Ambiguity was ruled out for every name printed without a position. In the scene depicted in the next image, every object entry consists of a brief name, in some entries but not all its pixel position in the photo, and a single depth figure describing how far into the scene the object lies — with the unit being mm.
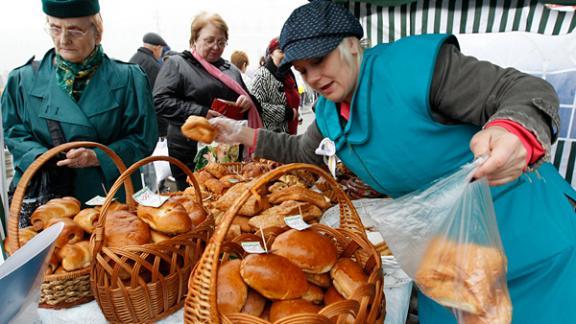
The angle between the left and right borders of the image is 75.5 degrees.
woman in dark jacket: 2924
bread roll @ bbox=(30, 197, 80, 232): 1200
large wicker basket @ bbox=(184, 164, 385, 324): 835
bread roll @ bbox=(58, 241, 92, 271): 1038
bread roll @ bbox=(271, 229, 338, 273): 1081
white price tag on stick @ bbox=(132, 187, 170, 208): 1140
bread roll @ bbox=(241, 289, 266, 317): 979
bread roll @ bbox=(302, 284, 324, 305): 1063
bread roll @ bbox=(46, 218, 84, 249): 1083
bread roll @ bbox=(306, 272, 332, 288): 1130
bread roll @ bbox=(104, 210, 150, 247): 1037
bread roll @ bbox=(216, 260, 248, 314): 924
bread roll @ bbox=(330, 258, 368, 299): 1030
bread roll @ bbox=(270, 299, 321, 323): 935
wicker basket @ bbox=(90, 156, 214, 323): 970
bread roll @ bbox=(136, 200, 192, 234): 1078
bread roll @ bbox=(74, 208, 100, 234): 1156
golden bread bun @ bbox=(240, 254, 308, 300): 975
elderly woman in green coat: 1760
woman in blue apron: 1053
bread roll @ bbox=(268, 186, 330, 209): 1710
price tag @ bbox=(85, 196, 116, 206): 1235
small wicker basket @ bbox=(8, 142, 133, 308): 996
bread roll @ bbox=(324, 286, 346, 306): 1062
